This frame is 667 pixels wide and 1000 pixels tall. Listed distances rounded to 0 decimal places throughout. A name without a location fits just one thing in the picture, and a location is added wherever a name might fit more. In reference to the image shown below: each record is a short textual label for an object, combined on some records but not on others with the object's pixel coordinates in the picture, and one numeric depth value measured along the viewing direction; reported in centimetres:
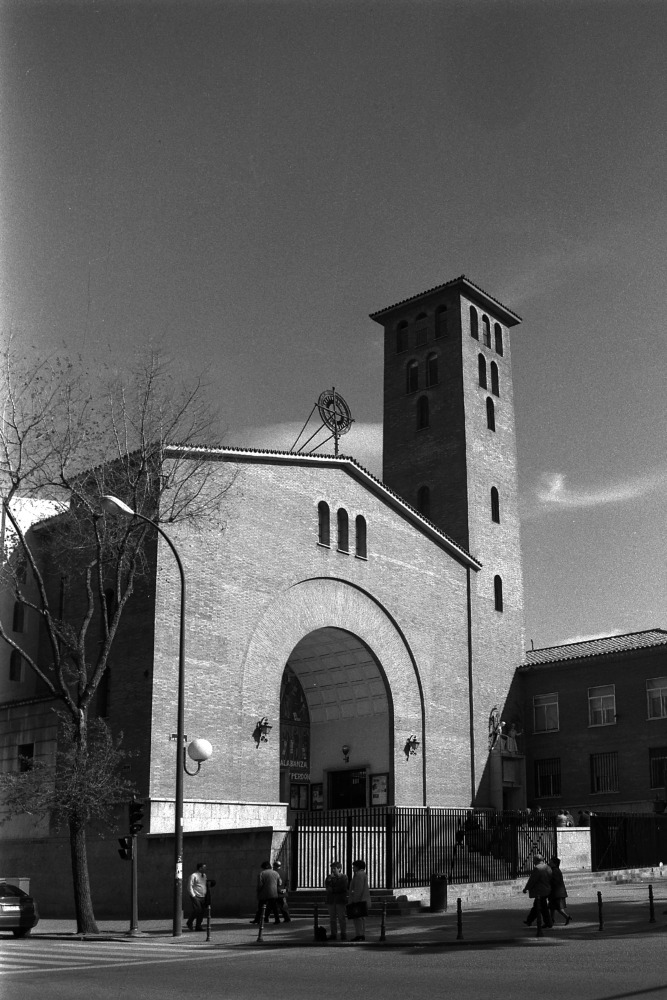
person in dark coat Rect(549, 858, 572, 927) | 2097
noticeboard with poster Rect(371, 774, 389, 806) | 3753
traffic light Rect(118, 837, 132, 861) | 2466
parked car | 2314
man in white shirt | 2420
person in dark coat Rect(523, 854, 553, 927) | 2052
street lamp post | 2272
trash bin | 2583
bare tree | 2547
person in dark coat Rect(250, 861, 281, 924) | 2366
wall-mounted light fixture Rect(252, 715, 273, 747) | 3316
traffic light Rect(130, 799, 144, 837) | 2495
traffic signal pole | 2415
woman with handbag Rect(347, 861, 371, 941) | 2048
